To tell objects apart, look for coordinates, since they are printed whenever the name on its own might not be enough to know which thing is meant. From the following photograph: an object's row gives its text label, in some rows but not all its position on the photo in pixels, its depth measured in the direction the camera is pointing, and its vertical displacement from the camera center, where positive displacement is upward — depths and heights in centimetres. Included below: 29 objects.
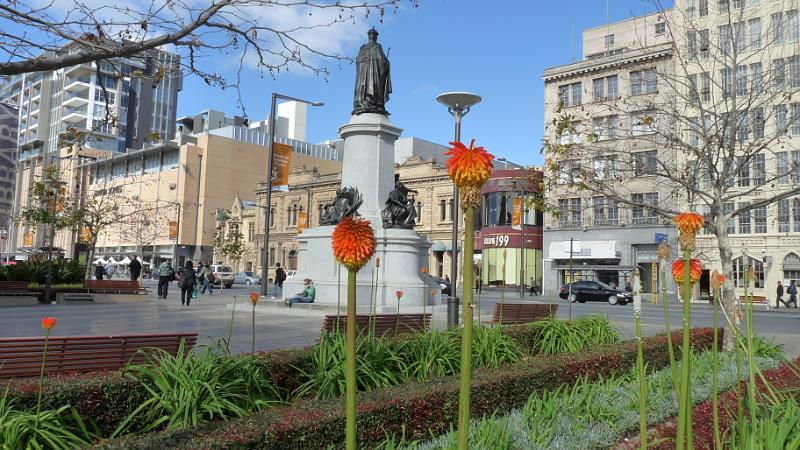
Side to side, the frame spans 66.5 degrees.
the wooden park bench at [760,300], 4040 -82
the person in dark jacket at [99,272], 4059 -13
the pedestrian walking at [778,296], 3781 -49
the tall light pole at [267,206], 2906 +353
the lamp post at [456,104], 1451 +439
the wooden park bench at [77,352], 588 -82
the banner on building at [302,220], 5750 +526
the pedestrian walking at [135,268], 3189 +16
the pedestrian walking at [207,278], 3751 -31
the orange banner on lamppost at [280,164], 3371 +612
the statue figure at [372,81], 2166 +705
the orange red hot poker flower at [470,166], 173 +33
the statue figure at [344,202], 2038 +250
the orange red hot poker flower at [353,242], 192 +11
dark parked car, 3909 -61
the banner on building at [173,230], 6221 +450
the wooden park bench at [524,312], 1295 -67
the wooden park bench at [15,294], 2311 -102
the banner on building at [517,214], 4269 +488
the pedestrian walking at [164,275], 2758 -15
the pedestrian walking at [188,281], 2444 -34
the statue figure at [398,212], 2055 +224
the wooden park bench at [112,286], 2811 -74
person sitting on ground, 1947 -63
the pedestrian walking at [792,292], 3784 -22
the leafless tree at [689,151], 1135 +277
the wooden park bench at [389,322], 848 -68
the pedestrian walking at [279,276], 3997 -7
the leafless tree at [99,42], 584 +235
